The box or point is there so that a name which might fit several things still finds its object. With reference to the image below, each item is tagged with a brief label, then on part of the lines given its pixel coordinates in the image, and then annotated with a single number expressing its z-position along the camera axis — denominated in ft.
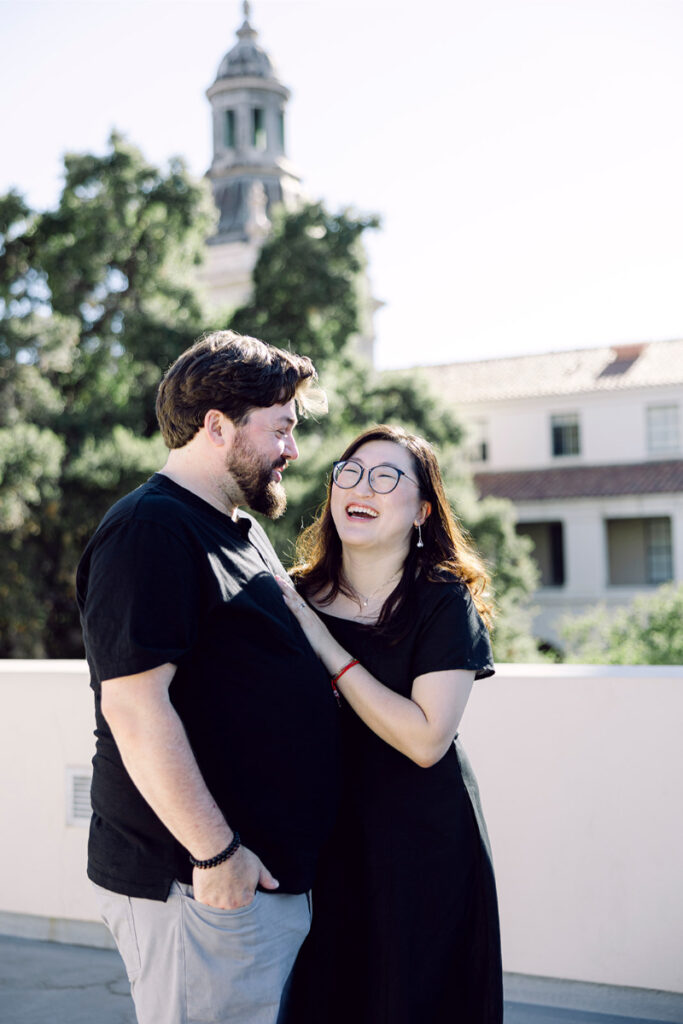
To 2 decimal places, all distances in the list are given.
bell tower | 124.26
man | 5.82
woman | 7.07
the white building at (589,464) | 98.78
